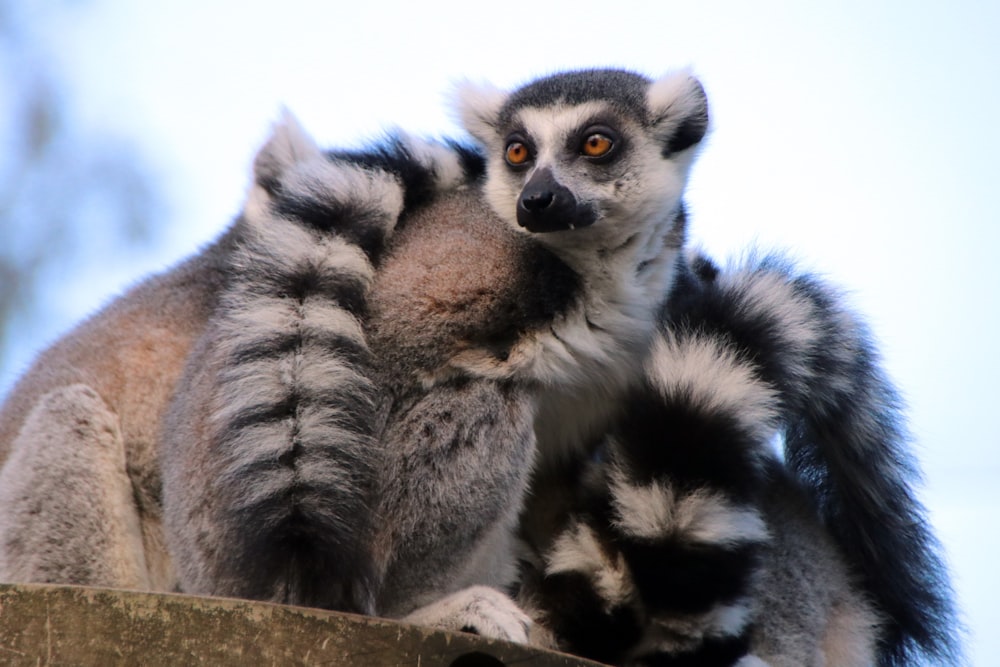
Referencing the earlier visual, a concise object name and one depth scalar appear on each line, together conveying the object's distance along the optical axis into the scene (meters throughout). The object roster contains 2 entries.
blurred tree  12.70
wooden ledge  4.29
